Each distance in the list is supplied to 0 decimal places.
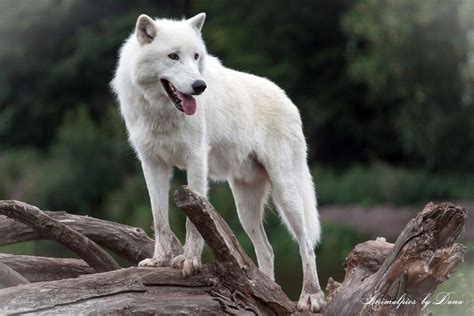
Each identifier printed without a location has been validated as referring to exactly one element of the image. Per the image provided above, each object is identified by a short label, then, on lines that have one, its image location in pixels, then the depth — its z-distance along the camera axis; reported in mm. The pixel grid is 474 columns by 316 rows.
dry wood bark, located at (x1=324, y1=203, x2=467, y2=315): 10602
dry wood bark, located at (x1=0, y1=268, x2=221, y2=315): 10648
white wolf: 12086
